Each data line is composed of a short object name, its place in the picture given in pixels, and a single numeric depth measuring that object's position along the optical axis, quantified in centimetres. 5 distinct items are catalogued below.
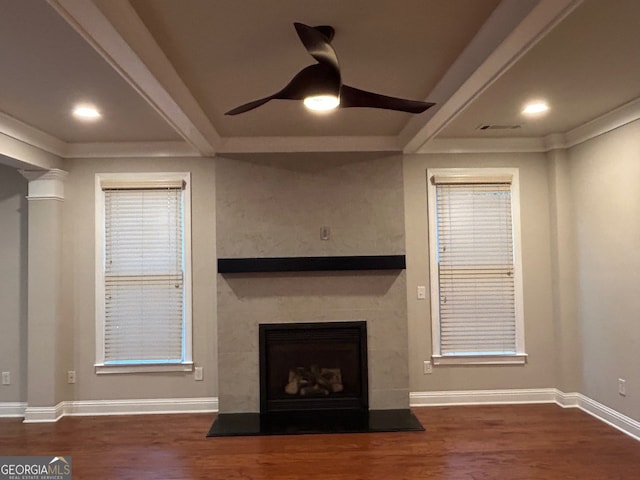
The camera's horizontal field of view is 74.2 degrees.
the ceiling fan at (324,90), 174
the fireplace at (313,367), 401
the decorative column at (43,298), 384
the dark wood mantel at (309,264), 393
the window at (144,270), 404
